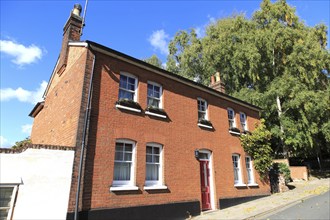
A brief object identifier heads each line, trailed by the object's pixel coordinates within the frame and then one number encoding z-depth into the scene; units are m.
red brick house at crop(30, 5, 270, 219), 8.75
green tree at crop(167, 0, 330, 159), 22.75
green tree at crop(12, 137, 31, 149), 12.39
